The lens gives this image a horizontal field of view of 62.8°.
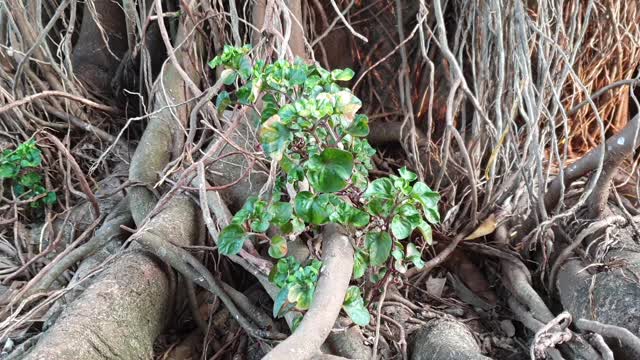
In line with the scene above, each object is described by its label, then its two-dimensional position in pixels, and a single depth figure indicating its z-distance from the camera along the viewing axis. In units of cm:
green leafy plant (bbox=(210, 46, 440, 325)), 115
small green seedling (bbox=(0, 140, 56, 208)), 202
